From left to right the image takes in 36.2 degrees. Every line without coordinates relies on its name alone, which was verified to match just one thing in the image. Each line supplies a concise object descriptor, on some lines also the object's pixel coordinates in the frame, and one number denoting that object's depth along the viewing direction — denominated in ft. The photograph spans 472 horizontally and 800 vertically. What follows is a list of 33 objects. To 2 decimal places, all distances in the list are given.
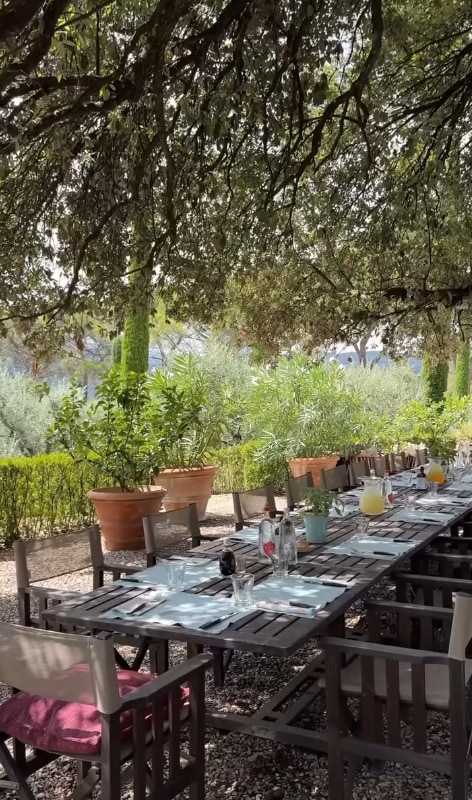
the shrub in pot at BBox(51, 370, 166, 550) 22.06
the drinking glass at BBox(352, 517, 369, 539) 12.25
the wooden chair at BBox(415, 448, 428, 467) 27.25
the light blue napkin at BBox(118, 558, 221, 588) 9.30
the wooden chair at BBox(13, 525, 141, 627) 9.98
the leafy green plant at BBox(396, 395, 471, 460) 38.78
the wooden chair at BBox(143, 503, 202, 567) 11.87
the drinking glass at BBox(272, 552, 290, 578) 9.52
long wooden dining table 7.09
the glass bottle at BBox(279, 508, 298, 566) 9.89
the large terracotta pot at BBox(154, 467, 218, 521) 26.91
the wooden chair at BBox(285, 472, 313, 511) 17.24
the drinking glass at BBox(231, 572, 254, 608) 8.16
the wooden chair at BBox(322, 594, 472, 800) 6.77
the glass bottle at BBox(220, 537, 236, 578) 9.46
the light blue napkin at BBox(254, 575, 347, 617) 7.95
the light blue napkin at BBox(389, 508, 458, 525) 13.67
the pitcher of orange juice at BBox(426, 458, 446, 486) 18.52
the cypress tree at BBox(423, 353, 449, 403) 51.21
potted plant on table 11.59
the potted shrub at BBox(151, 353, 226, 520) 23.71
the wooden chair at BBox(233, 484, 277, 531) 14.57
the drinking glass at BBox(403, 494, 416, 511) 15.59
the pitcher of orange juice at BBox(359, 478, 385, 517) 14.39
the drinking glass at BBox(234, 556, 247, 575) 9.25
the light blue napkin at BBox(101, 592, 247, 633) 7.55
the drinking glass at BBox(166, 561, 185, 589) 9.07
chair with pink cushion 5.92
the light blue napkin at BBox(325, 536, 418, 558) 10.74
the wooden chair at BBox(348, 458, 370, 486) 21.83
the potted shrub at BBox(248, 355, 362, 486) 33.83
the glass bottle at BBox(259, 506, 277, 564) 10.45
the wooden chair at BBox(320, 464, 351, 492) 19.66
